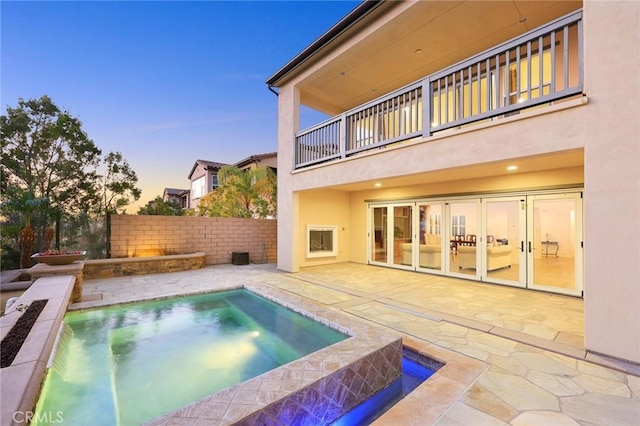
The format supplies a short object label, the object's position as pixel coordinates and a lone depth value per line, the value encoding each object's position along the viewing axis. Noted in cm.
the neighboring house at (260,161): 1752
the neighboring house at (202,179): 2102
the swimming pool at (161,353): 301
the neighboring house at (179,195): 2788
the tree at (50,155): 886
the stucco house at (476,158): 334
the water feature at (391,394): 288
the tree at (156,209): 1170
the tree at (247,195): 1304
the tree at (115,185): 984
